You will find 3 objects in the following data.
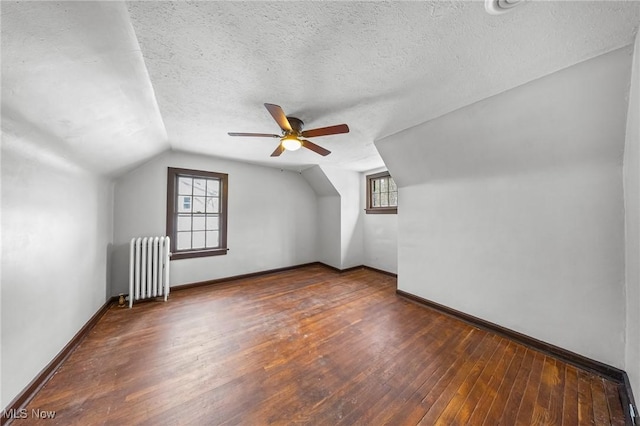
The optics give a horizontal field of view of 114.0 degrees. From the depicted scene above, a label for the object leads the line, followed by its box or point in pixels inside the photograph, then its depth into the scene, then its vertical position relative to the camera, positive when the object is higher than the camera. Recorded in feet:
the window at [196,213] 11.35 +0.03
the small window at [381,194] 14.35 +1.53
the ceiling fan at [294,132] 5.65 +2.61
